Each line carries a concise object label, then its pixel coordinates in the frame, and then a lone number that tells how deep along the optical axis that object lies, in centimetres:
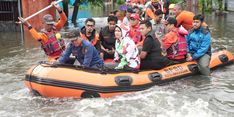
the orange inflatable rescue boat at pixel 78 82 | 664
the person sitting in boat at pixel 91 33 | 782
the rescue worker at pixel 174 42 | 812
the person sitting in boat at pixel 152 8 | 1024
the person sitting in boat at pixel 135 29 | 812
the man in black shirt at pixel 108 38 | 827
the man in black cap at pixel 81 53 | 686
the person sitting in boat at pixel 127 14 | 948
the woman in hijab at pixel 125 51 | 703
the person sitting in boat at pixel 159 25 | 905
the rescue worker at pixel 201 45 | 832
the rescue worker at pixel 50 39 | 790
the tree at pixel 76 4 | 1956
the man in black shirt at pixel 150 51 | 727
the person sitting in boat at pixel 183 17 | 923
